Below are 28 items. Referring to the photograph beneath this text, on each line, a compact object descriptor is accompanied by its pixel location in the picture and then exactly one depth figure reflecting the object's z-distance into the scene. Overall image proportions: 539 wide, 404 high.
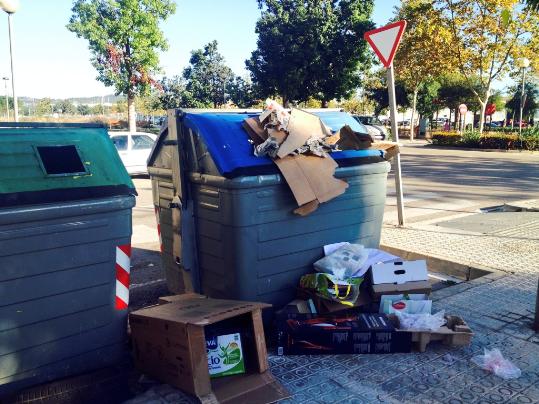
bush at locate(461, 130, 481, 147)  24.92
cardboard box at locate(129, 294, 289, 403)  2.67
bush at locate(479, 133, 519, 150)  23.06
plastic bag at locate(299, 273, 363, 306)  3.47
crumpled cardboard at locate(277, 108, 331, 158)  3.61
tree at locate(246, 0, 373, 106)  28.31
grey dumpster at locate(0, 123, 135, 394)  2.55
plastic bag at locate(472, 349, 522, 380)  2.95
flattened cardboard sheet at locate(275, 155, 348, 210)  3.53
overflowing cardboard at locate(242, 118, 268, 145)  3.62
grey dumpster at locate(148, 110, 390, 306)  3.38
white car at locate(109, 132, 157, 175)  13.34
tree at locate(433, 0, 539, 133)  23.18
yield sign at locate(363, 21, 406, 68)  5.96
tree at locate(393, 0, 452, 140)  24.44
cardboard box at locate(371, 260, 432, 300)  3.69
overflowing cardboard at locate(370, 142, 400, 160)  4.30
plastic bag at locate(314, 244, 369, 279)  3.68
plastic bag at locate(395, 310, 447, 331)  3.33
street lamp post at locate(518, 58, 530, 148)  22.40
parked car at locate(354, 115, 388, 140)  24.72
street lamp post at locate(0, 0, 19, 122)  13.87
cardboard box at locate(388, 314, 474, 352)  3.25
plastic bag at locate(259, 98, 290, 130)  3.69
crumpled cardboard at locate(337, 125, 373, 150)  4.03
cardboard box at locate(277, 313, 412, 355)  3.22
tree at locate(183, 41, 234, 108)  32.47
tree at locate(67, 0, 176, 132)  21.50
